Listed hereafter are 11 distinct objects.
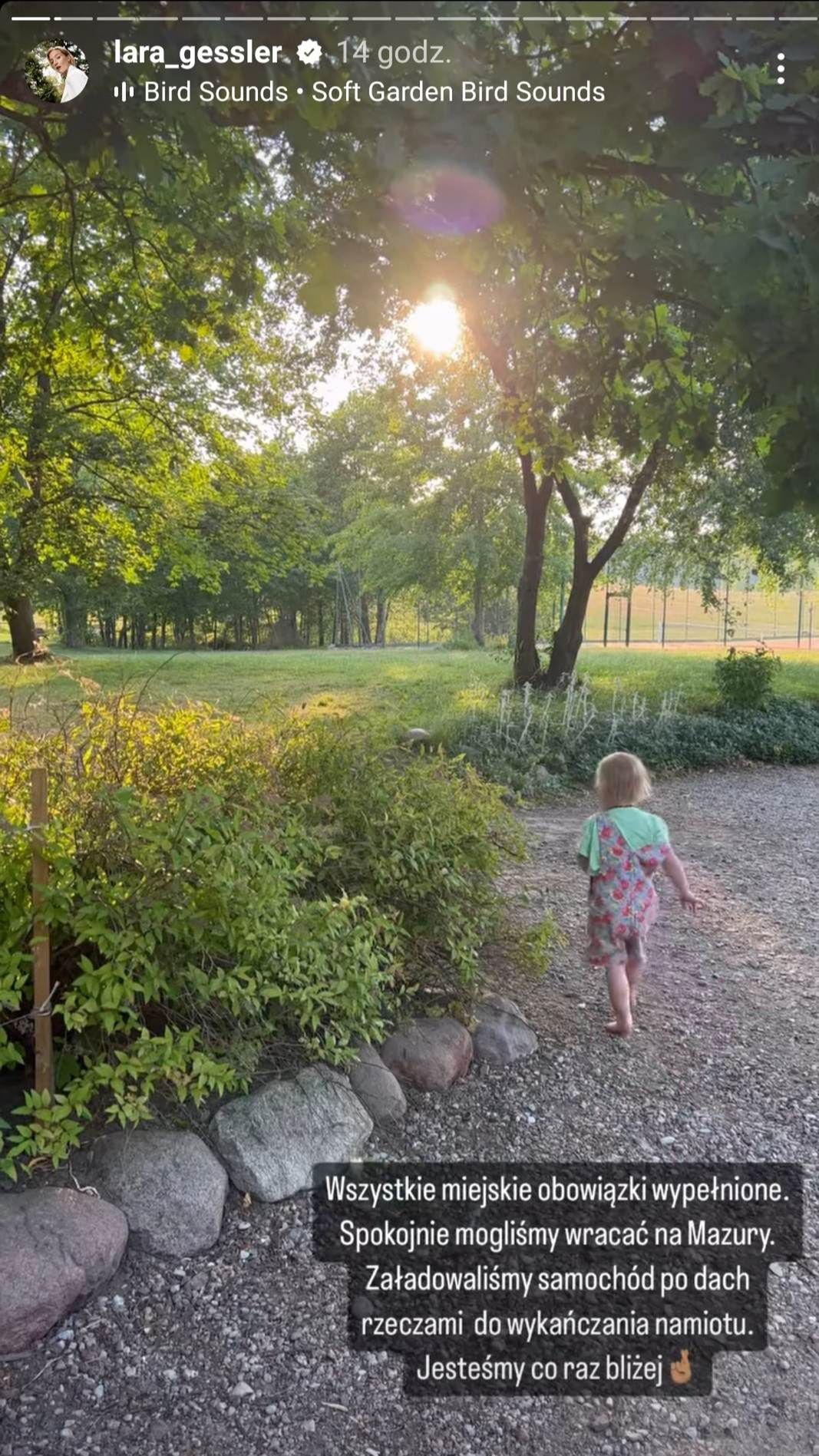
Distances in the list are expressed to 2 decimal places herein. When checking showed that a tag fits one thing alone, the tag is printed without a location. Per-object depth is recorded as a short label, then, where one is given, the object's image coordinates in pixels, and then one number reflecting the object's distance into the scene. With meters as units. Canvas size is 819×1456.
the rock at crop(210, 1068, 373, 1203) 2.68
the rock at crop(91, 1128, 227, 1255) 2.46
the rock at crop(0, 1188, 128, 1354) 2.11
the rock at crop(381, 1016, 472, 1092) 3.29
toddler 3.75
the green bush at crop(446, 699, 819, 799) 9.12
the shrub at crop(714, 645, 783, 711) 11.96
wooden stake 2.57
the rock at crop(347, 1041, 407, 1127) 3.08
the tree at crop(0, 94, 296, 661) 4.20
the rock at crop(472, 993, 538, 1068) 3.54
